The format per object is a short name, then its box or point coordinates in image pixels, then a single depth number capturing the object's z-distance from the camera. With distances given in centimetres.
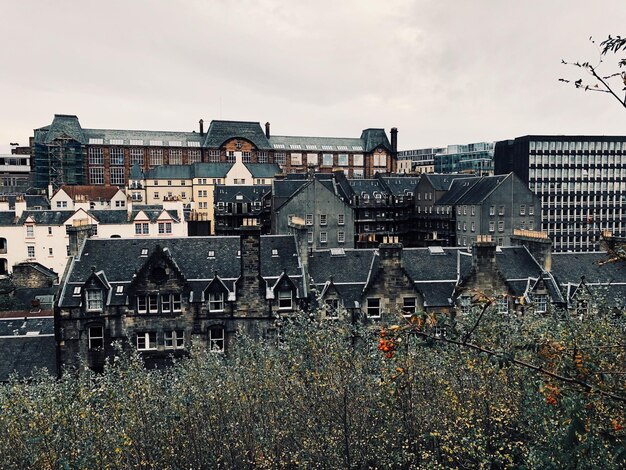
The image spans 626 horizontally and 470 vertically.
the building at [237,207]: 11144
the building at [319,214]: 8762
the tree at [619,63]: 976
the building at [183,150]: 15625
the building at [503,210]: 9412
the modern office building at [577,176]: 13188
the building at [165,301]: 4022
